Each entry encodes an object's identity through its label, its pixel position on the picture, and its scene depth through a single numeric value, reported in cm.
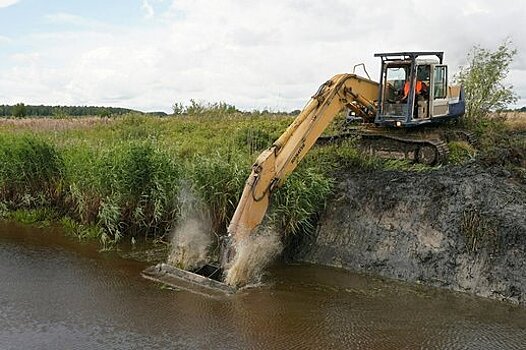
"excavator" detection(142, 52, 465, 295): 828
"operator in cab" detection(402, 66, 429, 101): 1193
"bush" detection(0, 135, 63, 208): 1184
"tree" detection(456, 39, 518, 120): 1534
